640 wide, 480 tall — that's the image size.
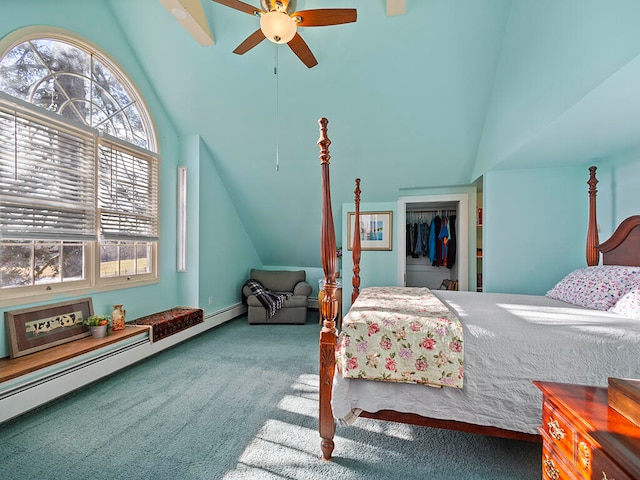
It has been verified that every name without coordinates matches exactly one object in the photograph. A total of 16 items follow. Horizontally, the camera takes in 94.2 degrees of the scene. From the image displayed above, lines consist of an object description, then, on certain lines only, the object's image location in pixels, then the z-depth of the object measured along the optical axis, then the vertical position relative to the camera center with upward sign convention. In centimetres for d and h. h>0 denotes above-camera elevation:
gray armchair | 435 -81
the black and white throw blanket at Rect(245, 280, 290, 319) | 427 -83
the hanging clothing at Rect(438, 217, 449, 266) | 455 +3
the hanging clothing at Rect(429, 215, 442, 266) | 466 +1
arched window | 217 +60
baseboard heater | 189 -101
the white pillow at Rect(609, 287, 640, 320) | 176 -38
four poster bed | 146 -60
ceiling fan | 182 +146
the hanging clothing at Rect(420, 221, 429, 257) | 483 +11
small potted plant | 257 -73
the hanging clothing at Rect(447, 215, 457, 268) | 452 -8
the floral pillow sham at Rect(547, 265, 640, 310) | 202 -32
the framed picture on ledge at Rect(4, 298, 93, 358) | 212 -66
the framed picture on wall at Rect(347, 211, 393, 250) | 426 +17
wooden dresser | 69 -50
